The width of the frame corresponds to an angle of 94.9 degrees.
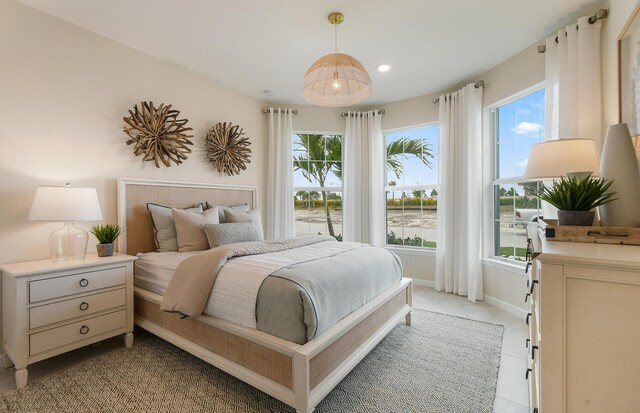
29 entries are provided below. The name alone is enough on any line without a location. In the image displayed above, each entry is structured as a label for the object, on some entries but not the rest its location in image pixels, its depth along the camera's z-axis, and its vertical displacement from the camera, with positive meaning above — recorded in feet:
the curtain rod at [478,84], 11.20 +4.62
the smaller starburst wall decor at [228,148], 11.80 +2.40
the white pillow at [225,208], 10.64 -0.11
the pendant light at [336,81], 6.62 +3.03
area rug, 5.56 -3.78
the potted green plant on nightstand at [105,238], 7.84 -0.89
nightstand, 6.15 -2.31
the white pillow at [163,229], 9.28 -0.76
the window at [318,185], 14.99 +1.02
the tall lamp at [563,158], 6.11 +0.99
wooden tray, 3.77 -0.41
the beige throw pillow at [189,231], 9.02 -0.81
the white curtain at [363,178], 14.37 +1.33
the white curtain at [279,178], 14.08 +1.30
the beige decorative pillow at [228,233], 8.92 -0.88
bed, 5.05 -2.81
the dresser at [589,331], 2.74 -1.25
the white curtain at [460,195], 11.37 +0.41
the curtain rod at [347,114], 14.42 +4.52
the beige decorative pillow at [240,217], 10.40 -0.42
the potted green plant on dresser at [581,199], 4.38 +0.08
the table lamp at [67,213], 6.78 -0.17
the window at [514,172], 9.86 +1.21
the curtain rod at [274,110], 14.09 +4.56
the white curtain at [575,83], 7.37 +3.21
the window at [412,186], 13.70 +0.89
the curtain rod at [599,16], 7.13 +4.64
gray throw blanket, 6.07 -1.60
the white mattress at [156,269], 7.54 -1.70
